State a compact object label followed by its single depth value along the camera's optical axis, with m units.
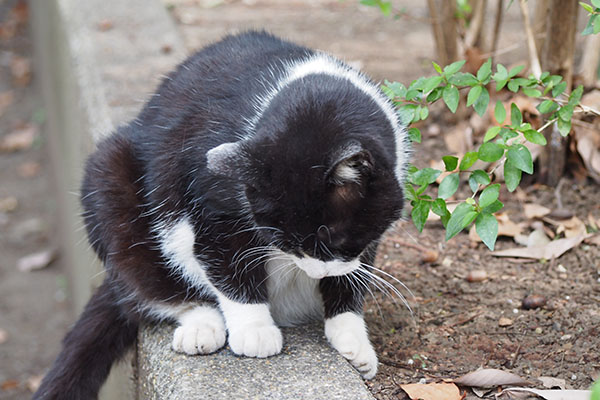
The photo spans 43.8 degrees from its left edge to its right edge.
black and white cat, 1.81
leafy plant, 1.96
